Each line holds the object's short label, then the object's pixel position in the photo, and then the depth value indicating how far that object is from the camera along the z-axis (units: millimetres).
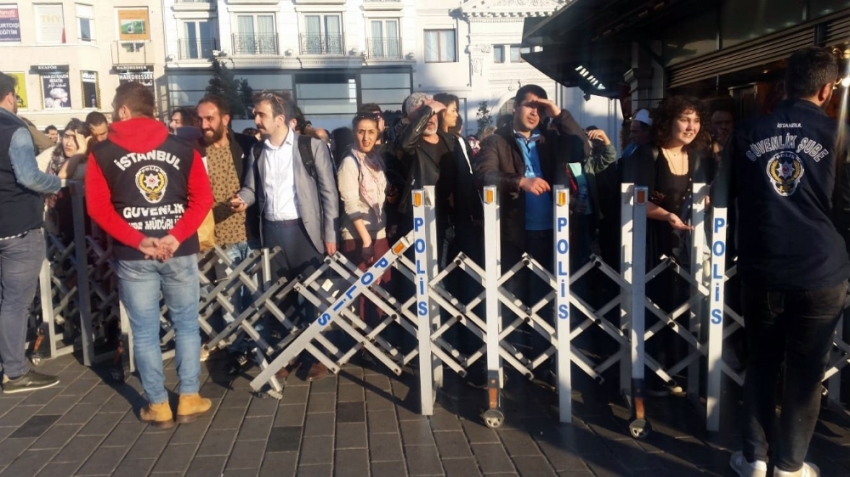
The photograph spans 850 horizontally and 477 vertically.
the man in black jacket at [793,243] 3395
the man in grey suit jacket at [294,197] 5430
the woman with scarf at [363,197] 5465
